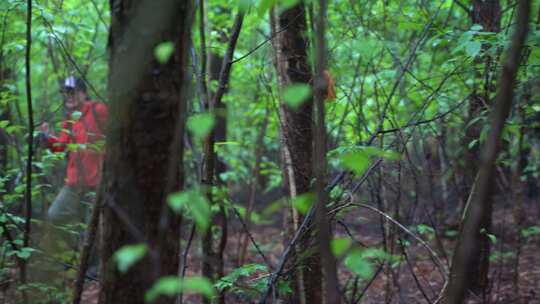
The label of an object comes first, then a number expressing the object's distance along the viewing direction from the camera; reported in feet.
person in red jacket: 16.98
